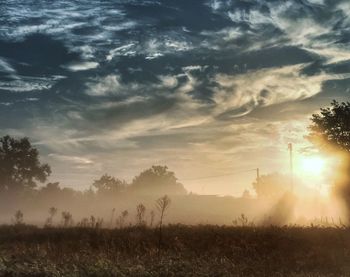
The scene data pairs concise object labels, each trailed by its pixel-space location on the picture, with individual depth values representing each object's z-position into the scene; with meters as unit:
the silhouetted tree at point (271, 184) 182.50
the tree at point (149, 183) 189.25
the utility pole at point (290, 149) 88.97
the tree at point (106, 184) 165.25
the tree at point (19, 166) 105.67
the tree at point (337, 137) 68.69
